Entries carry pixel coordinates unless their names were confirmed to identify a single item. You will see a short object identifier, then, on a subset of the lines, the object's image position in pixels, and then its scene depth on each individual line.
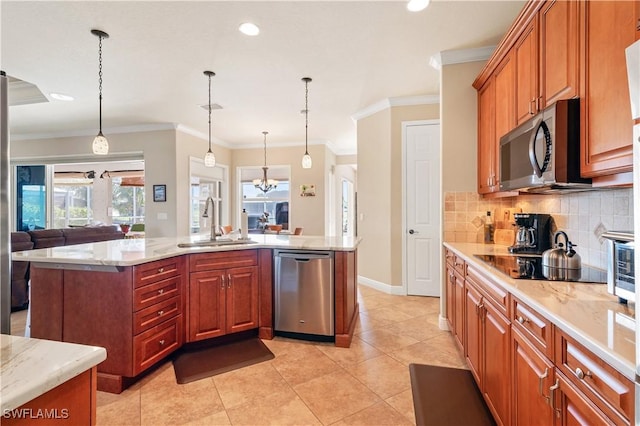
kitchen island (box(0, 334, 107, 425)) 0.59
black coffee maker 2.35
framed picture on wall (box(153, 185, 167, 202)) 5.75
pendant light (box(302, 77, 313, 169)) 3.82
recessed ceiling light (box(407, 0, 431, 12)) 2.34
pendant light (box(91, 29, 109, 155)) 3.01
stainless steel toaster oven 1.09
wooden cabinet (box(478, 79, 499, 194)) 2.67
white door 4.30
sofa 3.68
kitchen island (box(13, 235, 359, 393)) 2.13
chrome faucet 3.08
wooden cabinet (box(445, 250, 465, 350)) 2.45
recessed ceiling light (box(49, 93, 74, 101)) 4.25
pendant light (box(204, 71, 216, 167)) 3.91
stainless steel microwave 1.49
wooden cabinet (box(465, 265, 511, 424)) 1.52
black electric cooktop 1.58
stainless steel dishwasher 2.82
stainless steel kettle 1.56
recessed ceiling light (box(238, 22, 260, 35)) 2.65
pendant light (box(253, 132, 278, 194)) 7.17
